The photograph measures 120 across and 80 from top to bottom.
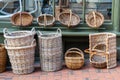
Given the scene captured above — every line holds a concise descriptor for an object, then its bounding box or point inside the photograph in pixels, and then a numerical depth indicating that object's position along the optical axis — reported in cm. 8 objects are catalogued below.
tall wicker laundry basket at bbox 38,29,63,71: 464
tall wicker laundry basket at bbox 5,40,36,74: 454
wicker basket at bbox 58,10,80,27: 510
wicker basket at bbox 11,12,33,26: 510
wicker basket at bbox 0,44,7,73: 471
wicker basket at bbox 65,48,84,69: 475
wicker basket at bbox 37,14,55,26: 511
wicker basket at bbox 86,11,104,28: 505
